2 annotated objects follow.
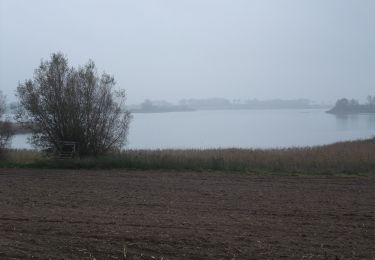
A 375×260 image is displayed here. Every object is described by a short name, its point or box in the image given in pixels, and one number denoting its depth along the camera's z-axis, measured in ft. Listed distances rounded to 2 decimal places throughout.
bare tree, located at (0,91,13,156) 78.23
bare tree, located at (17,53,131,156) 74.79
